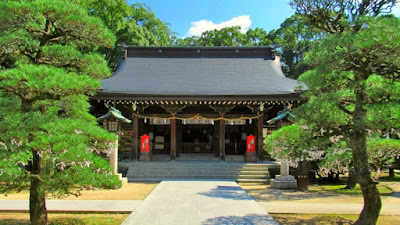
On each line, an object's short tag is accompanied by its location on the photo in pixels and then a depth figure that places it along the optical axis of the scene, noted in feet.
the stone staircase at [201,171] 46.19
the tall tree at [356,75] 17.66
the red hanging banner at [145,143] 50.72
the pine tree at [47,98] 17.85
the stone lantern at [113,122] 43.21
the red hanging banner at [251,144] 50.55
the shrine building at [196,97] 49.16
